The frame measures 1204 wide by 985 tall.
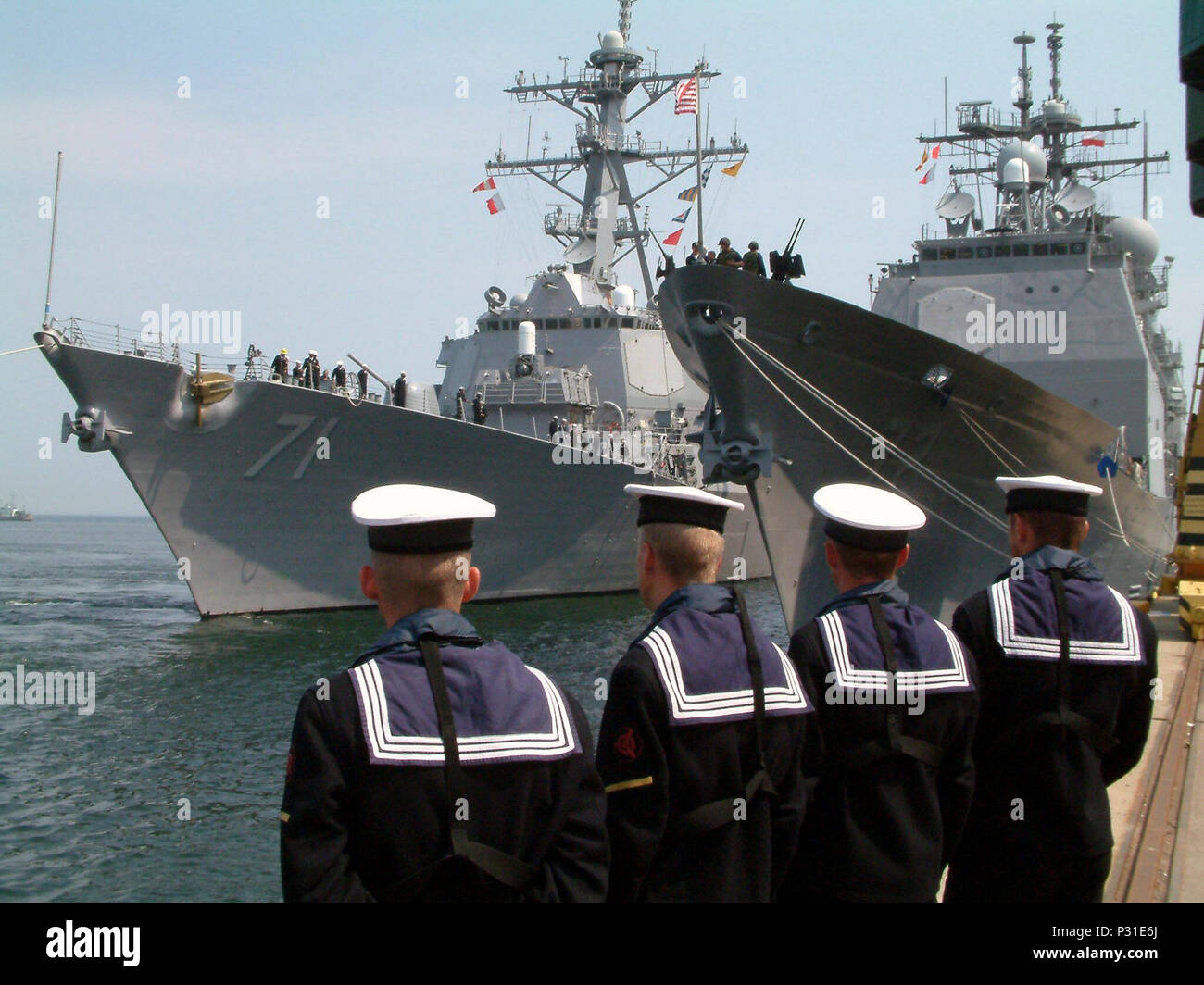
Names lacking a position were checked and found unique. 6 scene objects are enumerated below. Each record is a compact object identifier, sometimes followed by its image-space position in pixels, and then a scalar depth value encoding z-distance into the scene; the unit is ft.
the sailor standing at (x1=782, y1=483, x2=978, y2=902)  9.66
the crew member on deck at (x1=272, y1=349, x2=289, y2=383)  64.54
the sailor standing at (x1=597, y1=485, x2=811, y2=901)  8.50
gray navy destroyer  61.46
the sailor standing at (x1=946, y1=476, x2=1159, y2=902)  10.78
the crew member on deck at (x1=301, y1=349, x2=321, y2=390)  65.05
